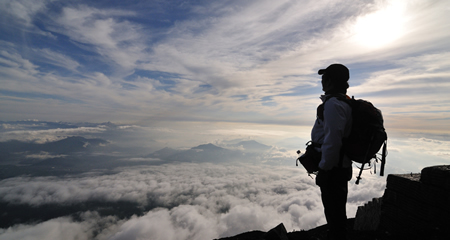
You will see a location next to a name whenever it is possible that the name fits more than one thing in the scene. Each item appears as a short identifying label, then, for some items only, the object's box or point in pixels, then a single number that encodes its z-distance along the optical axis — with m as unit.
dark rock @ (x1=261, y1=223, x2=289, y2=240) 5.22
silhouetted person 3.40
